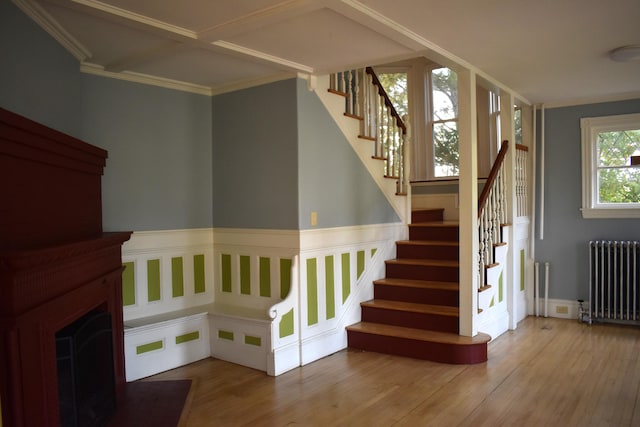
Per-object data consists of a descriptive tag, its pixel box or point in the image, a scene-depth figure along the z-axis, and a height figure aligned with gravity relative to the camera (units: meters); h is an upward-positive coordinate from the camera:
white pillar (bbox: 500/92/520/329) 5.31 +0.02
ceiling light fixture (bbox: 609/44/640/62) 3.81 +1.13
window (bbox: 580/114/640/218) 5.55 +0.36
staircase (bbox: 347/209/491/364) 4.25 -0.99
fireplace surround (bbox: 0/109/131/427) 1.93 -0.23
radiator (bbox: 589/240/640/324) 5.36 -0.90
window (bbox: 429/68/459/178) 6.96 +1.13
